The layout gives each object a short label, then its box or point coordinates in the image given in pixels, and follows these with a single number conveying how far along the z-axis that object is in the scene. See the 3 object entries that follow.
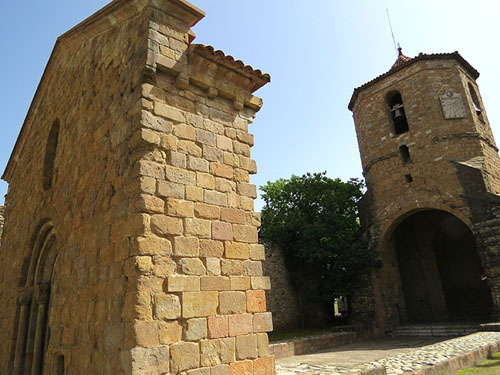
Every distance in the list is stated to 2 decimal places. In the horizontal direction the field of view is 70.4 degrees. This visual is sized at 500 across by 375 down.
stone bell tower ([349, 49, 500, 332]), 14.02
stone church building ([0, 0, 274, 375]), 3.65
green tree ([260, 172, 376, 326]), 15.35
